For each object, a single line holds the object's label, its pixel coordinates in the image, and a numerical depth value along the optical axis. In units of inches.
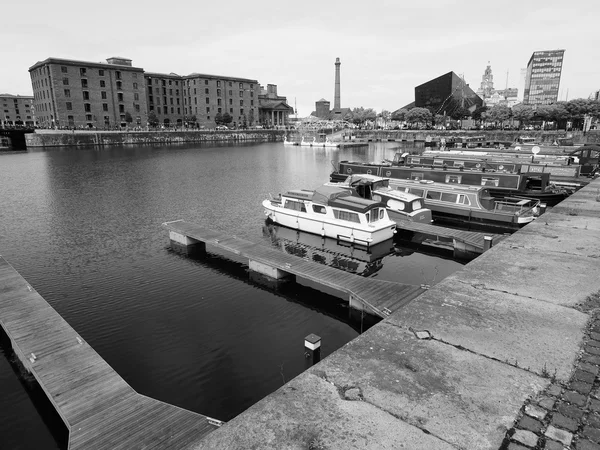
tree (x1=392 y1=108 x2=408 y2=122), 6991.6
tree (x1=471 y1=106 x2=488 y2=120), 5961.1
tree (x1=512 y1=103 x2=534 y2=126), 5032.0
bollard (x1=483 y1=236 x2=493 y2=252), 931.3
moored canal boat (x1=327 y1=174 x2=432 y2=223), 1213.7
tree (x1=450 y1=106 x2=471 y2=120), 6339.6
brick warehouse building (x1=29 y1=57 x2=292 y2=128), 4648.1
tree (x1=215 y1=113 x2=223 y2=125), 6098.9
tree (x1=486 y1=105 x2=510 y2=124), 5438.0
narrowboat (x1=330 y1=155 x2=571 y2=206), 1435.8
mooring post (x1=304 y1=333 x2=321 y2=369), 510.3
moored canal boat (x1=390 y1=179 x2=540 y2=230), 1248.8
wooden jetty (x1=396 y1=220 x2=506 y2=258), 977.5
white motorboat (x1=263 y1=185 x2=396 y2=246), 1042.0
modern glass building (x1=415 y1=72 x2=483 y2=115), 6702.8
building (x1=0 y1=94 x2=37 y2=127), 7165.4
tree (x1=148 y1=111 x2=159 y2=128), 5556.1
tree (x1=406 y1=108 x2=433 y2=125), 6466.5
